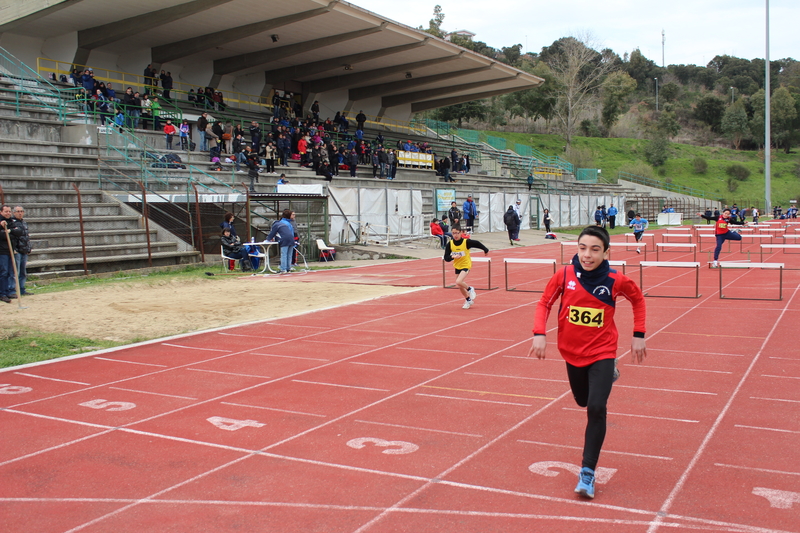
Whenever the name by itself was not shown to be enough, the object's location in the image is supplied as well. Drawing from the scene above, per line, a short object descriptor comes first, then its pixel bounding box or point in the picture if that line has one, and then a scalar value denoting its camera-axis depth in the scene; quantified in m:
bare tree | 76.94
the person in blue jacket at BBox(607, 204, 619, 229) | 48.38
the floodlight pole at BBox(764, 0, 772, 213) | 46.04
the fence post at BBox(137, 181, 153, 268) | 19.51
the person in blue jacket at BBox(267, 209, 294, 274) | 20.59
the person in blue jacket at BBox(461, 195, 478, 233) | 35.09
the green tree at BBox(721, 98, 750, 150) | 93.44
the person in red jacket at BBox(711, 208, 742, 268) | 19.34
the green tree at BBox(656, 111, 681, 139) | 87.25
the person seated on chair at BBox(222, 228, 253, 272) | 20.90
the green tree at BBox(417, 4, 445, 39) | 96.64
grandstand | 19.70
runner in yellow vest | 13.40
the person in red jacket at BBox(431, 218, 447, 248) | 30.83
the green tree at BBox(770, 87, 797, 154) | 92.17
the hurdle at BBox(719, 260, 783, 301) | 13.93
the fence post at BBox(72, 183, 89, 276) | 17.92
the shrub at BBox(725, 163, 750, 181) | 81.69
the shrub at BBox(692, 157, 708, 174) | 81.62
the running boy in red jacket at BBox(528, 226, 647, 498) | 4.67
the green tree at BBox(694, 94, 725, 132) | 98.69
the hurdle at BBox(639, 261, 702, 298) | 14.15
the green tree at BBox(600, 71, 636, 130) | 87.31
